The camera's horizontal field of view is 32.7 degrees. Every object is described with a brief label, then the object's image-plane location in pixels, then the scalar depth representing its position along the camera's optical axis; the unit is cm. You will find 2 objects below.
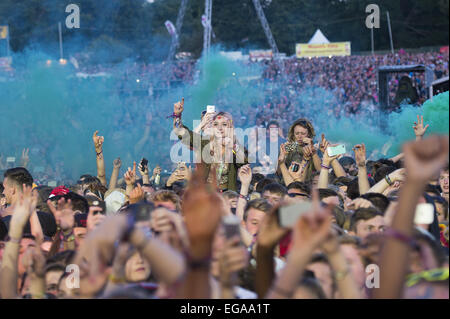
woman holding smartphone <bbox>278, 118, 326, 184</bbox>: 815
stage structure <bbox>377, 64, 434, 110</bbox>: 1850
